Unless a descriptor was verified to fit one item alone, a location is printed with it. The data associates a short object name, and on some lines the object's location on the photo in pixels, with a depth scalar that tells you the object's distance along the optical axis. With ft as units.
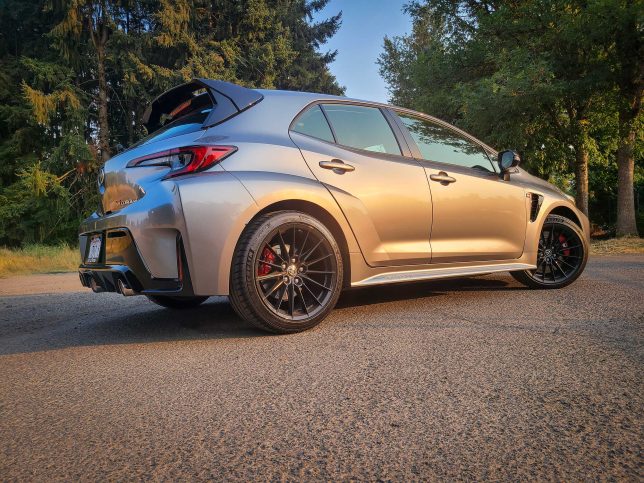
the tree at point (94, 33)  74.57
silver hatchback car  10.21
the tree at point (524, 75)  44.50
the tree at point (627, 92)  40.96
